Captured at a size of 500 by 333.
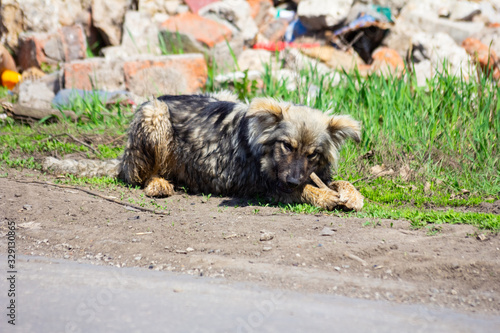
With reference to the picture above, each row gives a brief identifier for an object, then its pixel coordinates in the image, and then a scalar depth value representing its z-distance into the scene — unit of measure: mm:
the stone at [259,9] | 15258
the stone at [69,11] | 13836
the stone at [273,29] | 14578
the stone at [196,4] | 14977
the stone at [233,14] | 14177
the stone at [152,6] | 14617
